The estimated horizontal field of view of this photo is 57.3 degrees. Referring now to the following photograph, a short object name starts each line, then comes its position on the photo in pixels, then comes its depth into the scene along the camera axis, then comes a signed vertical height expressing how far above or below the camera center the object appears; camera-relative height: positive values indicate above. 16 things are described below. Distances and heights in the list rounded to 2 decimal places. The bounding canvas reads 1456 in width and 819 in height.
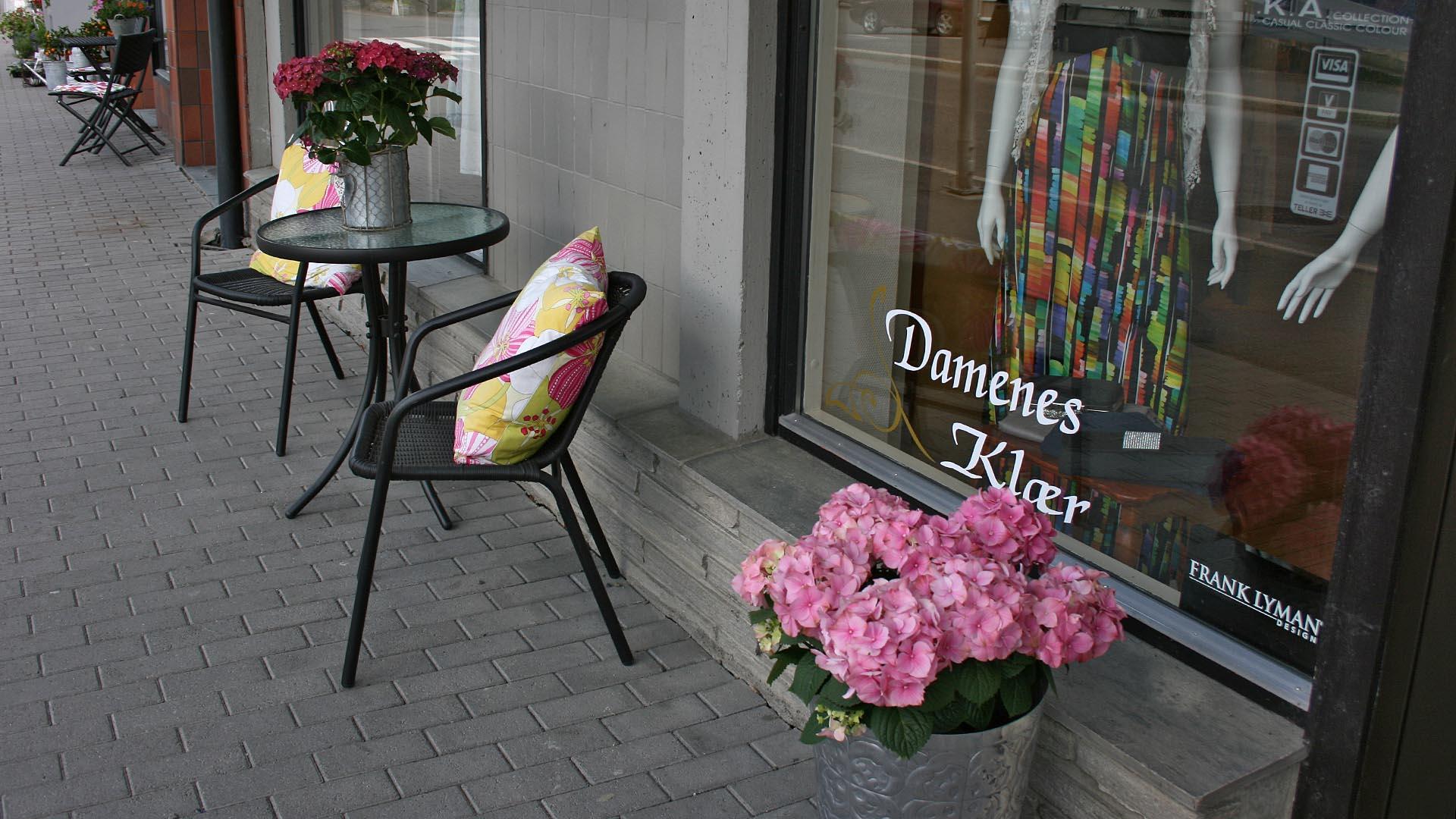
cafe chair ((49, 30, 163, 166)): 10.63 -0.70
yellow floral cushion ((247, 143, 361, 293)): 4.75 -0.64
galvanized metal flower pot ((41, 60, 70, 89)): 13.39 -0.66
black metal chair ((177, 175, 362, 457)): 4.56 -0.95
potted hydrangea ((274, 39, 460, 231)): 3.88 -0.28
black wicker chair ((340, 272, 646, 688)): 2.99 -1.02
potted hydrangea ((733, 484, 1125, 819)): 2.01 -0.89
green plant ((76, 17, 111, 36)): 13.54 -0.23
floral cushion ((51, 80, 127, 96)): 11.02 -0.66
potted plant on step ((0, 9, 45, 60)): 15.51 -0.32
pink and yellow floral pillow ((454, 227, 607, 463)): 3.09 -0.81
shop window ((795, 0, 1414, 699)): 2.20 -0.44
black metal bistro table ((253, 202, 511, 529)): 3.80 -0.65
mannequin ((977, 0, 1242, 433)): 2.39 -0.30
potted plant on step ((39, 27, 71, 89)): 13.30 -0.53
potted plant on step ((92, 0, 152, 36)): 12.37 -0.08
